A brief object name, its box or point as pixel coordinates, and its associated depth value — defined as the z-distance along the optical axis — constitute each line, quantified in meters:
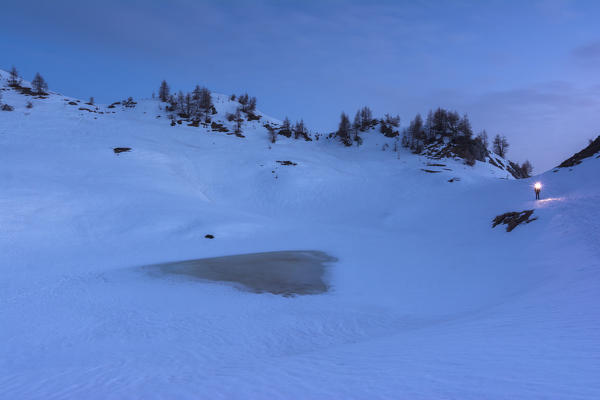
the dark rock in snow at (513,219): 18.90
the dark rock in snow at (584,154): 26.96
